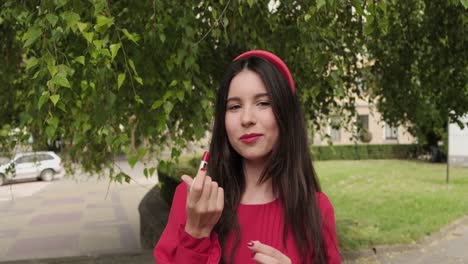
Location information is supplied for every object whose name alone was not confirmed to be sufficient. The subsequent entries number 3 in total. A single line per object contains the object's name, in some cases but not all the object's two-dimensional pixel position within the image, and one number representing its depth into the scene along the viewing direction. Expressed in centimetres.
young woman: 154
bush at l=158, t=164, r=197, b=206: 777
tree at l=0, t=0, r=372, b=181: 250
